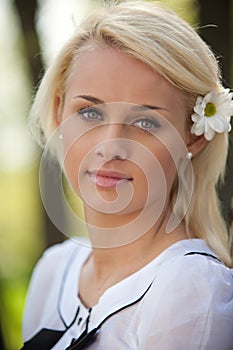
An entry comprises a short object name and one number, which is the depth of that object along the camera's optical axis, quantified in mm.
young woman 2609
